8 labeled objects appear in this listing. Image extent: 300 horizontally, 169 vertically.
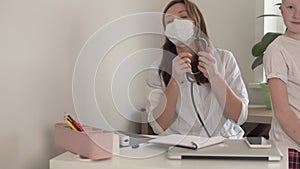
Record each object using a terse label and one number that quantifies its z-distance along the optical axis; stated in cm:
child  104
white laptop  99
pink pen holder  99
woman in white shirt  136
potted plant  206
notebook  107
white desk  95
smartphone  106
